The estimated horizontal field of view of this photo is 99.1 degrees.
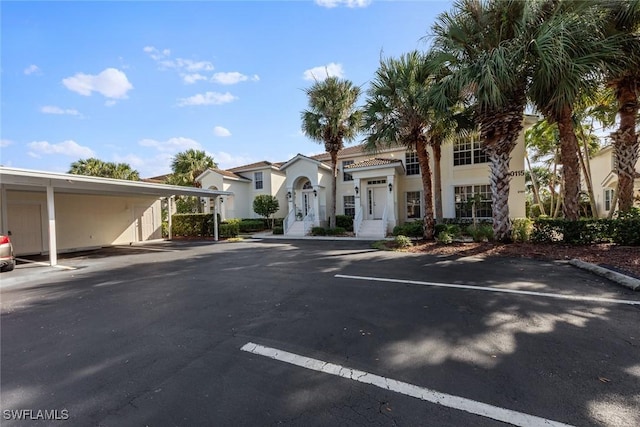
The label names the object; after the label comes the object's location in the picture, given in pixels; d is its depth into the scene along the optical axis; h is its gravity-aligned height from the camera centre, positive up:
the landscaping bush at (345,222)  20.48 -0.55
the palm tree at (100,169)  23.22 +4.68
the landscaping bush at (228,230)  19.92 -0.83
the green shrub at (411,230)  14.51 -0.95
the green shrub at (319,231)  18.70 -1.07
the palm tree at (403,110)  12.20 +4.79
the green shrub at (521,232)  11.02 -0.95
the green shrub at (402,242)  11.77 -1.27
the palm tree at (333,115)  17.72 +6.67
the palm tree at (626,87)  8.77 +4.28
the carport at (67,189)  9.77 +1.71
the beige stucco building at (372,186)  16.58 +1.97
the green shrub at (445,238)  12.11 -1.20
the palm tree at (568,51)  8.20 +4.83
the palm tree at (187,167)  25.06 +4.93
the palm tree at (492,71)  8.95 +4.72
